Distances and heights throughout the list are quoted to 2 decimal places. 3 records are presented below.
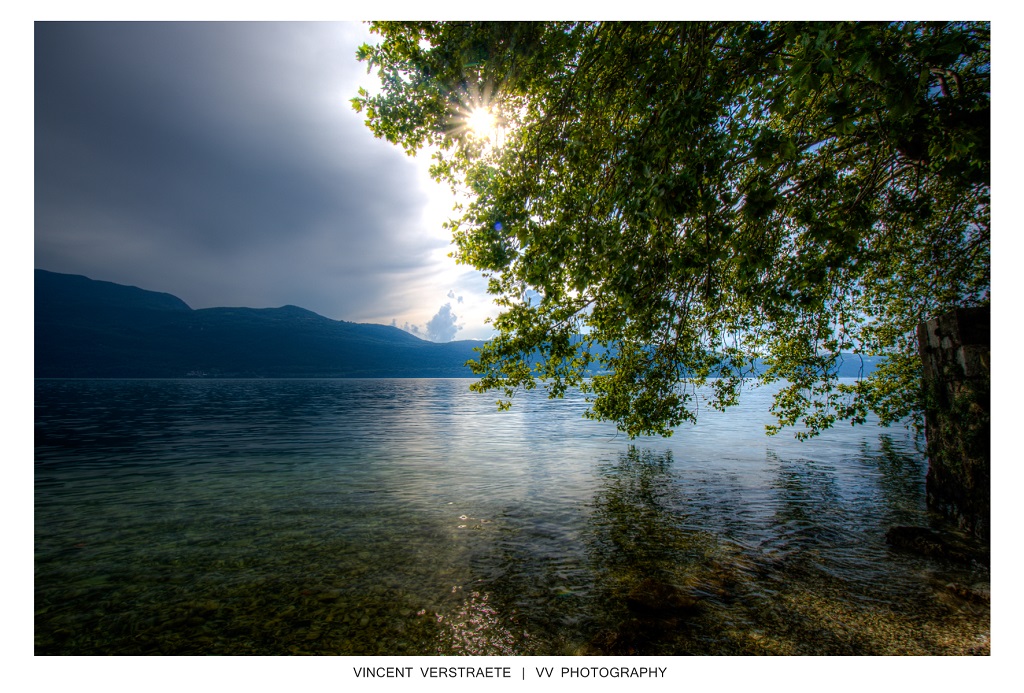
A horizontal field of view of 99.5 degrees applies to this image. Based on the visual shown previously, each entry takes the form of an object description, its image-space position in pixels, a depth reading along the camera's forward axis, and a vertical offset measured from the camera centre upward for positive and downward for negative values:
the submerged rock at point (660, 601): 6.88 -4.25
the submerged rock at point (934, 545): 8.64 -4.20
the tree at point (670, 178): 6.39 +3.20
